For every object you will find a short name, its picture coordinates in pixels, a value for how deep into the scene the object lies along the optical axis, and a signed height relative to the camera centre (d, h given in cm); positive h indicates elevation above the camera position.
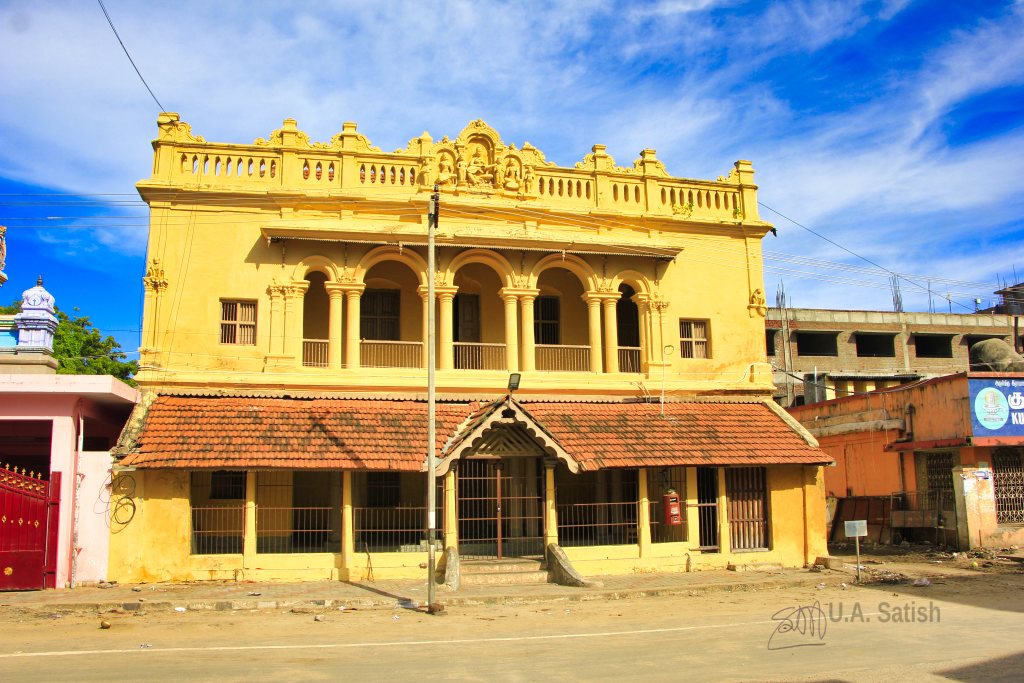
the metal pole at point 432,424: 1353 +79
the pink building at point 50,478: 1495 +2
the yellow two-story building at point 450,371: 1639 +220
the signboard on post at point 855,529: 1631 -116
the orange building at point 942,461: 1991 +13
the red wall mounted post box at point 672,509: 1750 -79
